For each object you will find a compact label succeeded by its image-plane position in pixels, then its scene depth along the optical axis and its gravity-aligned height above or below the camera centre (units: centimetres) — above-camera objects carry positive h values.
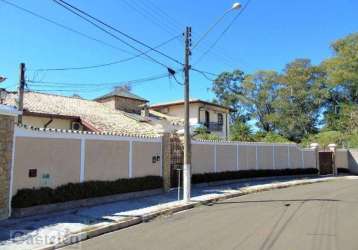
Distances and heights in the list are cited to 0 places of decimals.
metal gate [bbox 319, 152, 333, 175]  3653 +48
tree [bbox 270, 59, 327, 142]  5669 +945
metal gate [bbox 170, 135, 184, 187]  2062 +51
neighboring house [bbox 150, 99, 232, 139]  4212 +595
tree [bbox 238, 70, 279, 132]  6000 +1089
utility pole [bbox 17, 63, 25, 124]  1828 +380
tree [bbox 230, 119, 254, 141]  3519 +295
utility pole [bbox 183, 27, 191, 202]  1590 +140
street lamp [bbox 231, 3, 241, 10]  1493 +607
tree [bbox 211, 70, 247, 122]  6147 +1202
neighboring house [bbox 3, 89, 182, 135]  2474 +385
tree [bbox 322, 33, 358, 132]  5166 +1125
